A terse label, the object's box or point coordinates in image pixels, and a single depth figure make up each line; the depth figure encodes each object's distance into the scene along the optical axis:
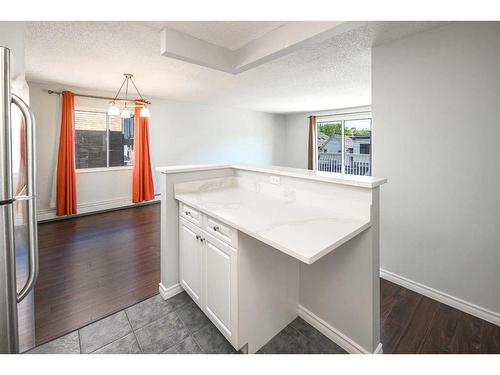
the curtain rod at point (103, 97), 3.90
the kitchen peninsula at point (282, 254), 1.36
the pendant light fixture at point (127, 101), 3.31
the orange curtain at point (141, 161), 4.76
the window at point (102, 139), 4.34
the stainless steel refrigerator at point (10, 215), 0.70
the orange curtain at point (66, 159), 3.98
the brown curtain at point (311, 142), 7.03
